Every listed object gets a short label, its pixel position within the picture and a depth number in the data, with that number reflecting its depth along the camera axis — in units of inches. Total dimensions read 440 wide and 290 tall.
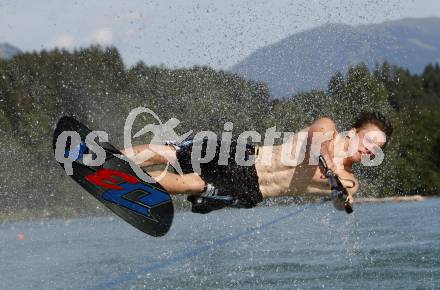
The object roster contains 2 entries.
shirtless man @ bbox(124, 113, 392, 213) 603.8
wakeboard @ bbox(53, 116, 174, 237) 604.1
